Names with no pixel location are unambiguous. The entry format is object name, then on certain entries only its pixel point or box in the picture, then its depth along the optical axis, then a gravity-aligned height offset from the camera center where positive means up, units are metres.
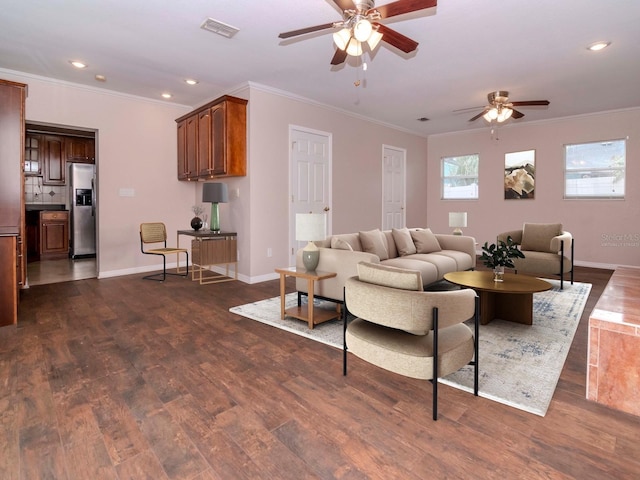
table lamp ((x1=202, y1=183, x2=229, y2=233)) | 5.21 +0.49
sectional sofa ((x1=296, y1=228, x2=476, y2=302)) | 3.41 -0.31
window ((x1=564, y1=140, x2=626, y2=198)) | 6.25 +1.03
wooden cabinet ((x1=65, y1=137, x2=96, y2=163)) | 7.38 +1.61
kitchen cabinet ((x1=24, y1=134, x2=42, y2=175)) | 7.01 +1.42
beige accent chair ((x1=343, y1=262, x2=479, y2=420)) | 1.82 -0.50
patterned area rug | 2.14 -0.93
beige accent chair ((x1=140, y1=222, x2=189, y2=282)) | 5.26 -0.18
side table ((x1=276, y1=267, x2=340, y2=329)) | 3.24 -0.81
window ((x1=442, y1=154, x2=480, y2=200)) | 7.92 +1.13
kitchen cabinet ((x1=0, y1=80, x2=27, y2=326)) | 3.88 +0.75
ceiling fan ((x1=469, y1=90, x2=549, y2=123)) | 4.82 +1.60
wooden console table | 5.11 -0.35
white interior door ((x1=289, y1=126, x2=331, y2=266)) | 5.70 +0.87
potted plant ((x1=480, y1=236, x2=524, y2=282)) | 3.45 -0.29
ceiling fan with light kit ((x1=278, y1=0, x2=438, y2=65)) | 2.33 +1.41
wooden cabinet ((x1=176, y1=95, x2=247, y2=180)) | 5.00 +1.28
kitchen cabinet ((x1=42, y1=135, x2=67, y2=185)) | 7.18 +1.36
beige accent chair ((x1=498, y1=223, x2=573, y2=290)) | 4.73 -0.30
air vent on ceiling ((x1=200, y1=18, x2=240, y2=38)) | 3.30 +1.87
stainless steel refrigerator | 7.21 +0.39
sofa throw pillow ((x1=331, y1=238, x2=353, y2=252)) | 3.57 -0.18
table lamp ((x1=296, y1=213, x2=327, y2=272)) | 3.28 +0.00
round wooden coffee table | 3.19 -0.65
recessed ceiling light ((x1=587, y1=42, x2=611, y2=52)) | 3.68 +1.87
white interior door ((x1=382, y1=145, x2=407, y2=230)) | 7.46 +0.85
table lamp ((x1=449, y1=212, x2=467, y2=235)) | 5.56 +0.11
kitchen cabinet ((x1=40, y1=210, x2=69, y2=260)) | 7.20 -0.14
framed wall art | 7.08 +1.04
